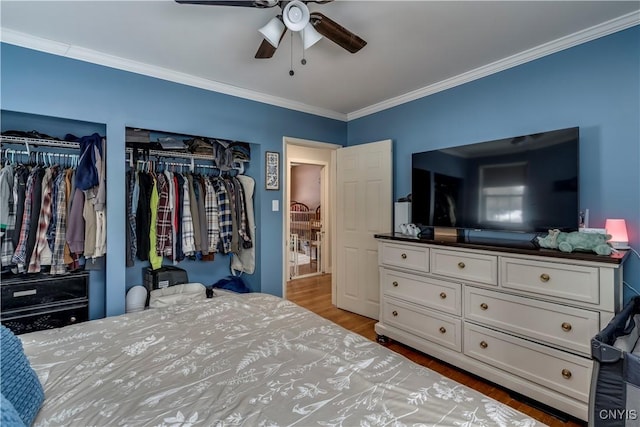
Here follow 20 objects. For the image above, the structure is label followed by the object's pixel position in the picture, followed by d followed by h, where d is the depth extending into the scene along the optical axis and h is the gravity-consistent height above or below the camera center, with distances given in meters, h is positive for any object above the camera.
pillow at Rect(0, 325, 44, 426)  0.85 -0.50
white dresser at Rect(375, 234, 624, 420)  1.76 -0.67
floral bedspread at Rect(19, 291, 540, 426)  0.90 -0.59
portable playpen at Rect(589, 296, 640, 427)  1.10 -0.65
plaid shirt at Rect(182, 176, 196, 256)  2.82 -0.12
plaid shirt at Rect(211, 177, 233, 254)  3.09 -0.03
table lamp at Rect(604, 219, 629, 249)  1.91 -0.14
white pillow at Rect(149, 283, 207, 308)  2.65 -0.75
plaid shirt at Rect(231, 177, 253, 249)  3.19 -0.03
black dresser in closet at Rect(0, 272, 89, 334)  2.19 -0.67
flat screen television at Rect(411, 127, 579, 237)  2.07 +0.22
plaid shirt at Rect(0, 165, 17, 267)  2.18 -0.02
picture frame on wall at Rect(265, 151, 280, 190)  3.36 +0.47
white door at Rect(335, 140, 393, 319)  3.38 -0.07
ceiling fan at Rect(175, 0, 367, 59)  1.50 +1.02
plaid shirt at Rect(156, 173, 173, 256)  2.72 -0.08
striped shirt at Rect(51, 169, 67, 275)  2.33 -0.14
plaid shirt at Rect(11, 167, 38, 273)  2.19 -0.14
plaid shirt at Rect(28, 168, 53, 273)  2.24 -0.13
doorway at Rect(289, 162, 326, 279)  5.89 -0.19
